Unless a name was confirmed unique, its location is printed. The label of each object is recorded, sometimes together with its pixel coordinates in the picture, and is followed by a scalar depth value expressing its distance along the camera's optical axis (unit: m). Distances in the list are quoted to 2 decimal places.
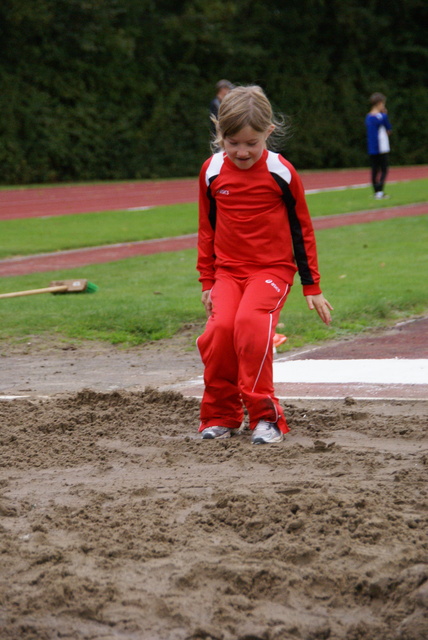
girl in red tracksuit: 8.94
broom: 17.12
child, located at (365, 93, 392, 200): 35.66
